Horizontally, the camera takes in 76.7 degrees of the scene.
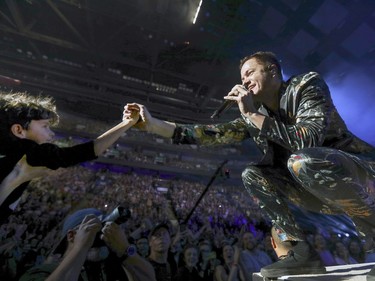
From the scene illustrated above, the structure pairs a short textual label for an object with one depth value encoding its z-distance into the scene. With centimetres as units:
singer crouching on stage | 108
